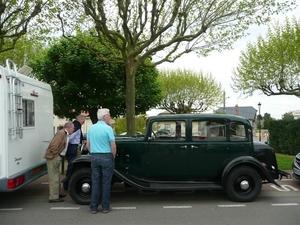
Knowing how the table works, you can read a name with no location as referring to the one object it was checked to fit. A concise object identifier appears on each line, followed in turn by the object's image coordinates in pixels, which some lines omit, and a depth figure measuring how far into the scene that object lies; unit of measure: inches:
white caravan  239.8
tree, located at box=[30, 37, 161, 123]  596.7
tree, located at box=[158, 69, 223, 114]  1492.4
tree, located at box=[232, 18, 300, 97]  773.3
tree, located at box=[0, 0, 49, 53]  467.2
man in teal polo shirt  252.2
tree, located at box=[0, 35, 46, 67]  882.1
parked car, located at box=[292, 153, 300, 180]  345.0
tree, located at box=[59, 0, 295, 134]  442.3
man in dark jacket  353.0
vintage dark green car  279.7
